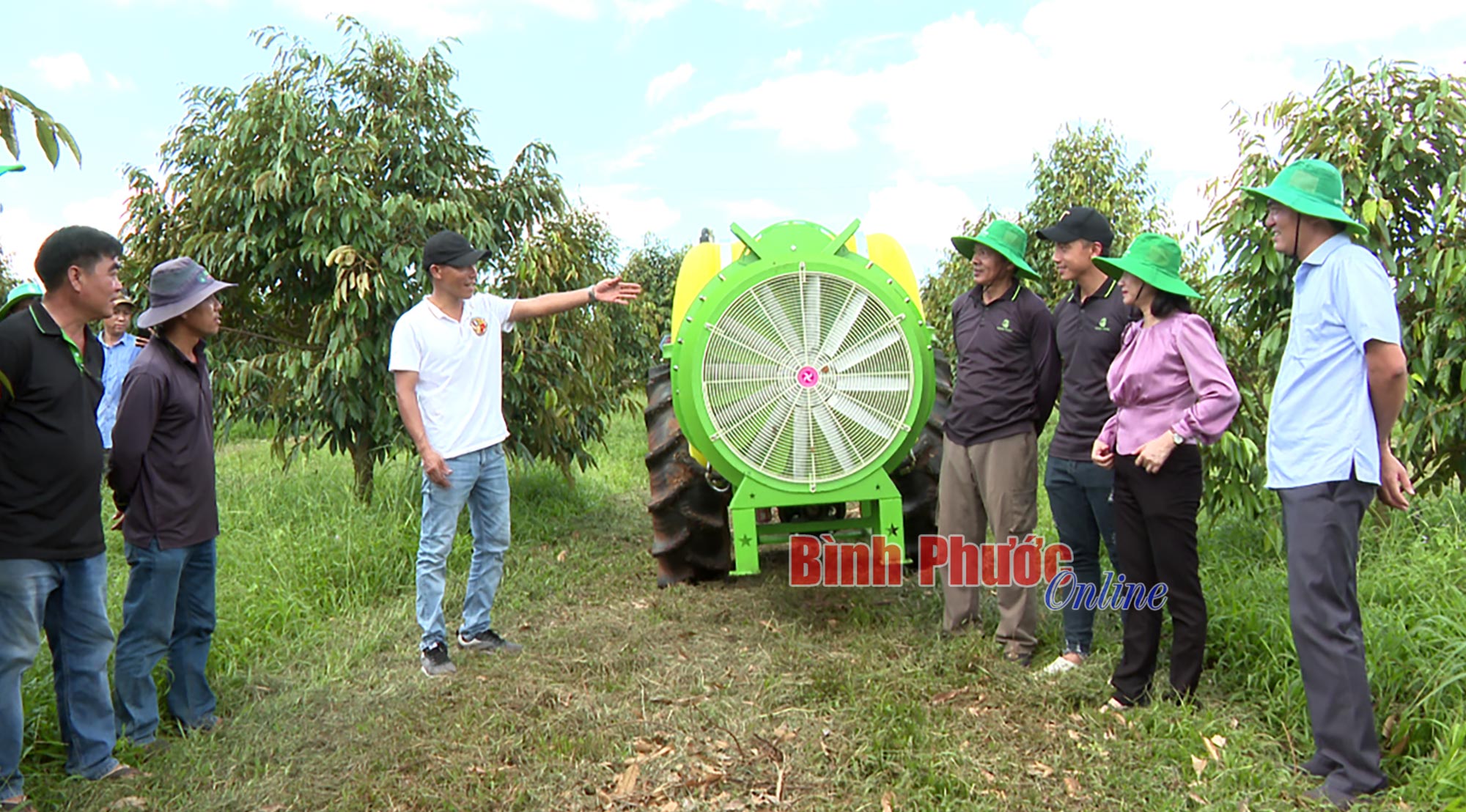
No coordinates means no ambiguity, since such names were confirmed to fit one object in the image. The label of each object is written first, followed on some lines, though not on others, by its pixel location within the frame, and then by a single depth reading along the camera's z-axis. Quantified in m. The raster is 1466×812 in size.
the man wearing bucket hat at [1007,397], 4.19
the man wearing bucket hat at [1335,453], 2.98
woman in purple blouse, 3.41
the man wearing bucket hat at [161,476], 3.43
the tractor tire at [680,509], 5.28
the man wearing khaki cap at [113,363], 5.12
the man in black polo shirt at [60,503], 3.01
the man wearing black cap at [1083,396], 3.87
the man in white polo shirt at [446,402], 4.17
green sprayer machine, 4.40
